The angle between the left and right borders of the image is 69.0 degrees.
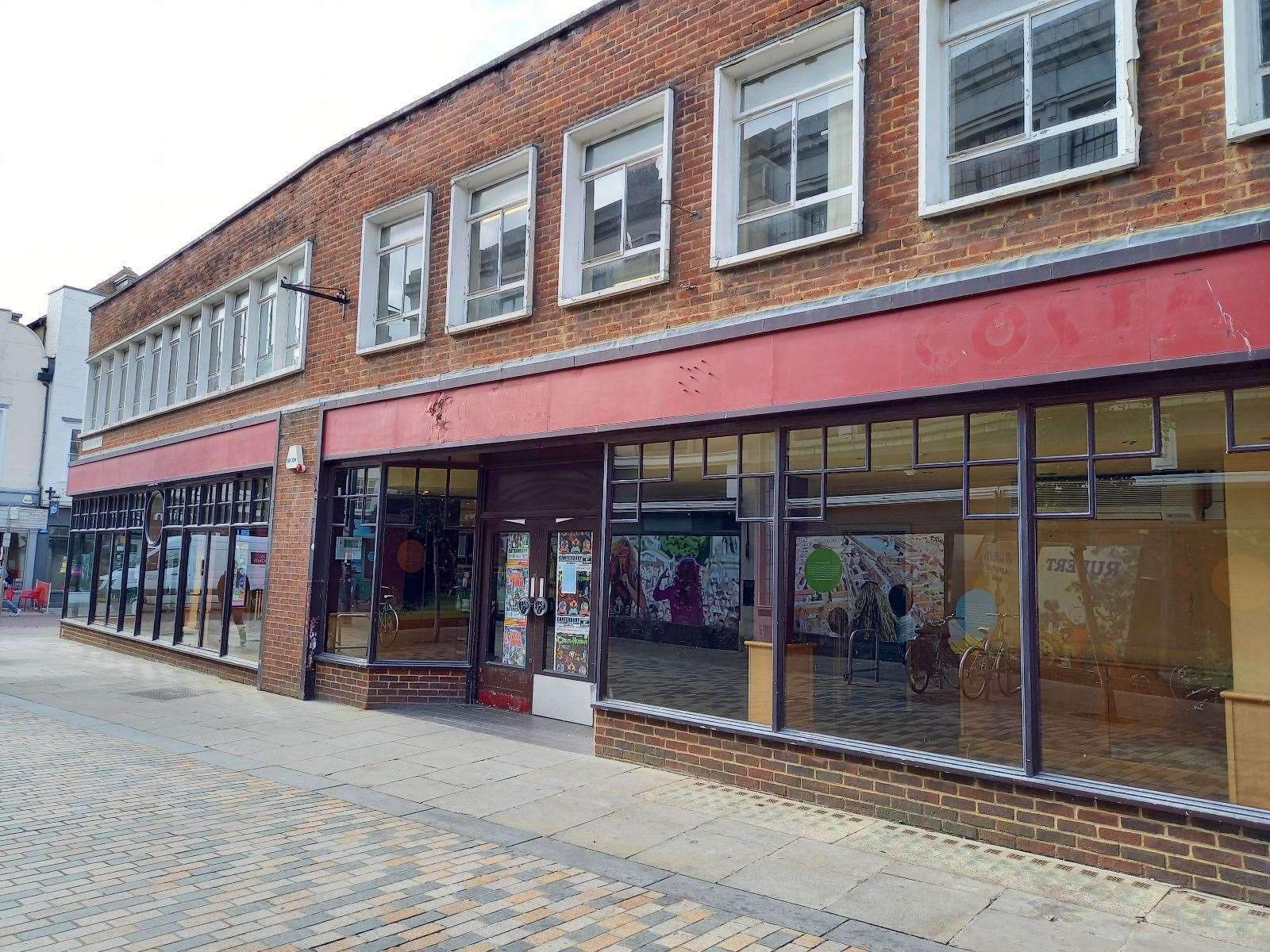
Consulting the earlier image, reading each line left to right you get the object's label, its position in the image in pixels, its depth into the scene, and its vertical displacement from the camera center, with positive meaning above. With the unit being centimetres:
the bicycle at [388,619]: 1076 -61
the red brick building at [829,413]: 545 +125
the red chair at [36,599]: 2775 -131
